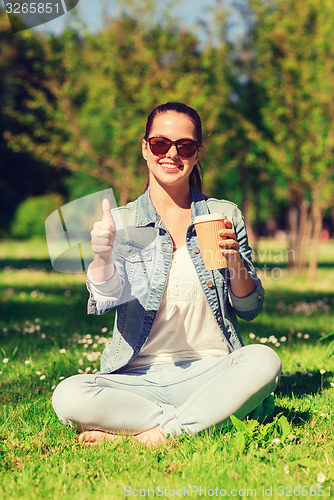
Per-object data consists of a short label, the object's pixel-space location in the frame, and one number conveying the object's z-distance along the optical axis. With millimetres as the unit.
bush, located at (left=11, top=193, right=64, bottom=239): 34553
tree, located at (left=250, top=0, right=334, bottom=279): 12727
